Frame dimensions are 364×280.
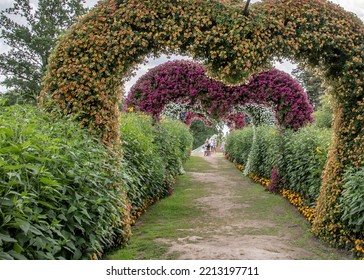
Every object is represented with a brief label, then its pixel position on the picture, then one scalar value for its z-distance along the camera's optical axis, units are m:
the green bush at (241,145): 15.83
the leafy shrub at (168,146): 9.50
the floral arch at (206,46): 5.23
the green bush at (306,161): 6.94
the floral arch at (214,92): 11.02
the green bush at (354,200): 4.70
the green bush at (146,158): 6.38
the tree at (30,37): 25.98
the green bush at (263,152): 10.65
